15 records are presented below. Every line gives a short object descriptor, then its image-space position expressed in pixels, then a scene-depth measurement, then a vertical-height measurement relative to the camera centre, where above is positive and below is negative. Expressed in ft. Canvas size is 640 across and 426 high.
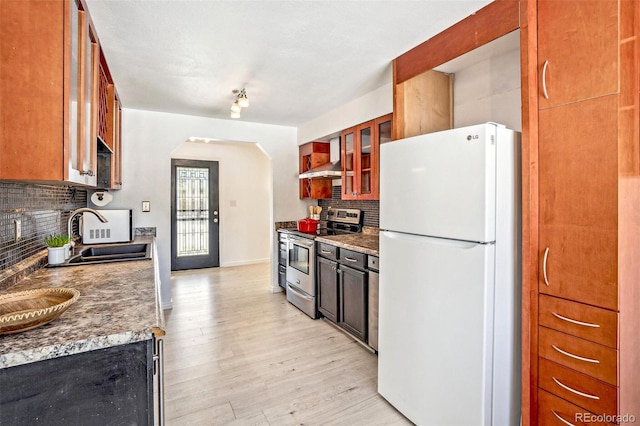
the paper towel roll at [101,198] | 11.41 +0.50
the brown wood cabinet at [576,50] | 4.12 +2.16
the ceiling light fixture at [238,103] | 8.92 +3.05
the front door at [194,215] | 18.71 -0.21
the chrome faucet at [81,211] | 6.74 -0.02
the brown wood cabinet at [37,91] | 3.89 +1.49
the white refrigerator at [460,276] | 4.97 -1.11
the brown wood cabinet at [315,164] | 13.96 +2.05
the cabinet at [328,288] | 10.42 -2.61
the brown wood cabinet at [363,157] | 10.06 +1.80
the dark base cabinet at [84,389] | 2.91 -1.69
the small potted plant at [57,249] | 6.44 -0.73
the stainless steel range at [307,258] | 11.66 -1.80
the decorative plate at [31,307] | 3.09 -1.04
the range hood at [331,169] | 12.18 +1.62
